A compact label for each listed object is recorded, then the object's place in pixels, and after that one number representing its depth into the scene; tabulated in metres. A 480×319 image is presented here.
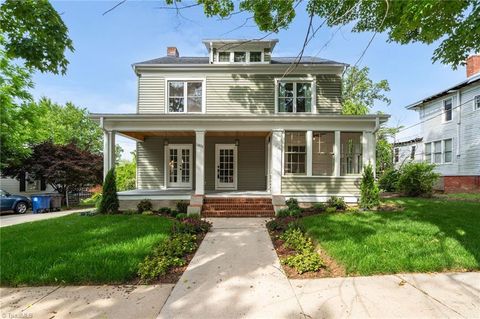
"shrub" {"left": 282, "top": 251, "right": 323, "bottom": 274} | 4.46
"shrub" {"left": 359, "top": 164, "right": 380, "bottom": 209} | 9.59
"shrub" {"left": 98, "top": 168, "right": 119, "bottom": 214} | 9.73
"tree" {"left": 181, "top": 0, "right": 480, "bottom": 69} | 5.96
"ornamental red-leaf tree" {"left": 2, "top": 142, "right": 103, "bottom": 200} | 14.95
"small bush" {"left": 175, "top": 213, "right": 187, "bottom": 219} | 8.66
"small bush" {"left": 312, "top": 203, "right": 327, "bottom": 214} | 9.73
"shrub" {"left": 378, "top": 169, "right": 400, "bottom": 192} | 16.17
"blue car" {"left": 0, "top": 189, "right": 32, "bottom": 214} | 13.83
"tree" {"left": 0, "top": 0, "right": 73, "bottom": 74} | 5.55
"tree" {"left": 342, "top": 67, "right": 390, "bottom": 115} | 27.92
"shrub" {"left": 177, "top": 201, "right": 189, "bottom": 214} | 10.06
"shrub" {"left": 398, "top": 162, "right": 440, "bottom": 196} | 12.99
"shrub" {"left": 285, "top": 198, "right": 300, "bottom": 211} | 9.60
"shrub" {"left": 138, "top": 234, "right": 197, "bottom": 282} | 4.32
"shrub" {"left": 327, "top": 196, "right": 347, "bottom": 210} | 10.06
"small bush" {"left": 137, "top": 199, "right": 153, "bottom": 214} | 10.16
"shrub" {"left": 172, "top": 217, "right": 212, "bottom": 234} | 6.72
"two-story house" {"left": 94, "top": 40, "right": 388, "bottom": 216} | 12.59
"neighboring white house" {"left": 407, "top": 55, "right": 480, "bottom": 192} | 15.63
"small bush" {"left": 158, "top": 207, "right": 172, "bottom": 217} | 9.80
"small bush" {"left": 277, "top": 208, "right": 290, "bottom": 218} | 8.88
